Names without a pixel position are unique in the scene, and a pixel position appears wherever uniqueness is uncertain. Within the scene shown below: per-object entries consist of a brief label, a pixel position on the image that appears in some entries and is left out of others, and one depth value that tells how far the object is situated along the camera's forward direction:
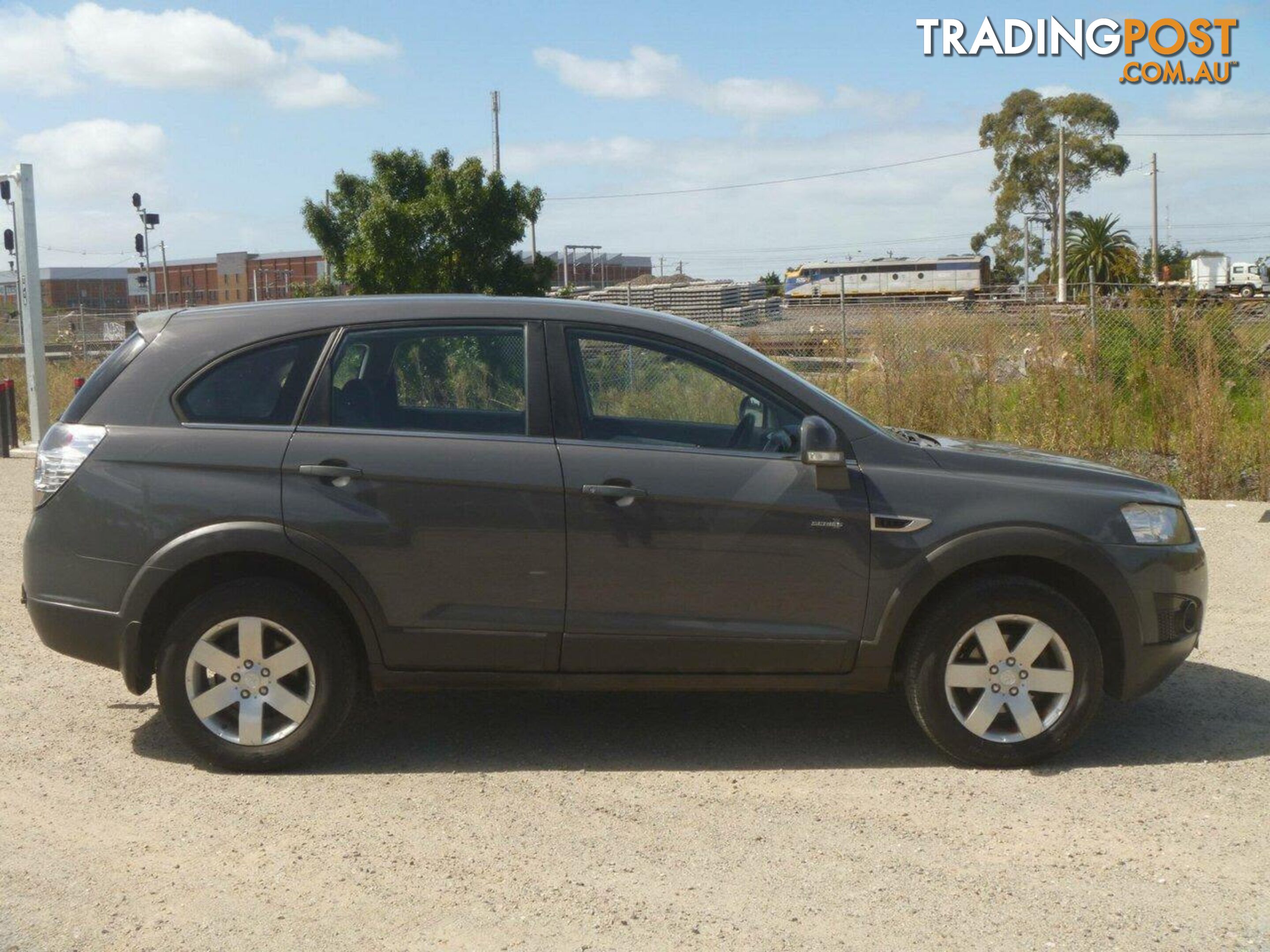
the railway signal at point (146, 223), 36.62
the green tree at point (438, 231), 23.02
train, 68.56
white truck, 57.38
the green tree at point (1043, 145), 54.66
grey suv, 5.01
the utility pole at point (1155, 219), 55.05
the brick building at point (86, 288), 71.36
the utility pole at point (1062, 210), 40.94
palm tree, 41.50
